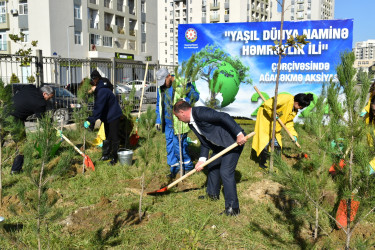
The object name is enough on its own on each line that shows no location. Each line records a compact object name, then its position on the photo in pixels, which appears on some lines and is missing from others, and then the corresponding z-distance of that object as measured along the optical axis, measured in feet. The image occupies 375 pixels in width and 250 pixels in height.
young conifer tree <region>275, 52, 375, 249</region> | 6.70
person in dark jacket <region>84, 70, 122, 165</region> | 18.75
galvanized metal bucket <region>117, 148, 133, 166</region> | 18.84
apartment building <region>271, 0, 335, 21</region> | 281.54
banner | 28.02
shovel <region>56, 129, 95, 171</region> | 18.12
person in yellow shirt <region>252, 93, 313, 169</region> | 17.42
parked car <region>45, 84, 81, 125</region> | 28.86
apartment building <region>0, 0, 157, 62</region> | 95.09
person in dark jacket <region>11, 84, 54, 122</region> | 16.79
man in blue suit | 12.29
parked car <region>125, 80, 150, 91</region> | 33.22
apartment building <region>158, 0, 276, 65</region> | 194.49
